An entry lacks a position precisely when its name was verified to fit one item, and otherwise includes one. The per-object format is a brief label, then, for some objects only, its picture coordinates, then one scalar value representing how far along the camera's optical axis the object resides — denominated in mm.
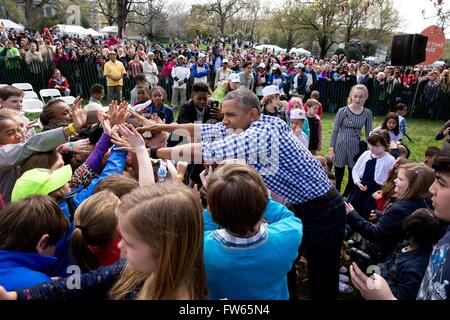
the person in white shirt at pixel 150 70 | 12758
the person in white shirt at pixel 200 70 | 13203
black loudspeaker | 8484
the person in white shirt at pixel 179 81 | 12641
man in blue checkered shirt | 2320
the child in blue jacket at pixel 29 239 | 1453
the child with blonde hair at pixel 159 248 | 1330
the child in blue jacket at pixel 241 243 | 1543
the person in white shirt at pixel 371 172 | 4449
